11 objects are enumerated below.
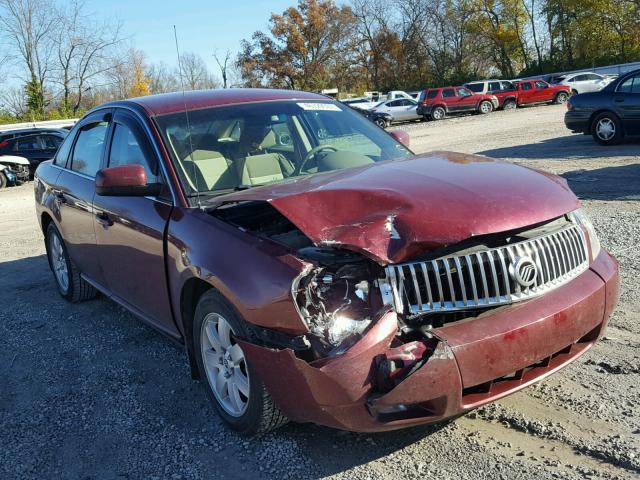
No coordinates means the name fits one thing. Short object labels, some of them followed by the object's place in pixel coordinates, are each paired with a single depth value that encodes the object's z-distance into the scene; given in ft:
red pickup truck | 111.65
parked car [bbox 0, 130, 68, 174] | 65.41
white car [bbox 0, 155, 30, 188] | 61.87
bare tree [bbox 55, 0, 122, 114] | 154.51
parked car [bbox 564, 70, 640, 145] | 41.47
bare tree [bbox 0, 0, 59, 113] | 149.28
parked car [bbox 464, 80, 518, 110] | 111.86
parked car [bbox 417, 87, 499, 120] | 109.91
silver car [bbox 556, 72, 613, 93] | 118.21
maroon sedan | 8.59
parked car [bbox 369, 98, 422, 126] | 110.22
